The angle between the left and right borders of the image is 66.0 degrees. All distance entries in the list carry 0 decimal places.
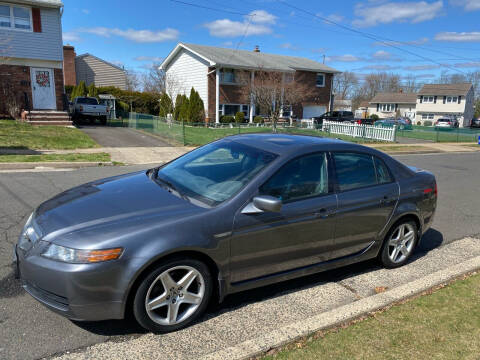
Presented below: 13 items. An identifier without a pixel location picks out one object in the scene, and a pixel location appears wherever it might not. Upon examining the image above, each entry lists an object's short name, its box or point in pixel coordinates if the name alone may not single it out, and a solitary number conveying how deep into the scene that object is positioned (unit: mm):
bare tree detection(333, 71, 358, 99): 88000
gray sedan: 2670
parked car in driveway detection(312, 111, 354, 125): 34059
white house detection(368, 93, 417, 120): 69812
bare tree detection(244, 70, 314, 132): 29234
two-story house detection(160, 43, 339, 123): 29500
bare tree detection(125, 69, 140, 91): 52562
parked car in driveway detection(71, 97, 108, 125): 22594
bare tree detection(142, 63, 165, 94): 38625
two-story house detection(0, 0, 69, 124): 18688
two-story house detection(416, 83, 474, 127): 61875
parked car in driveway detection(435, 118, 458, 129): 50919
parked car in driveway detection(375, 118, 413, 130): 33938
